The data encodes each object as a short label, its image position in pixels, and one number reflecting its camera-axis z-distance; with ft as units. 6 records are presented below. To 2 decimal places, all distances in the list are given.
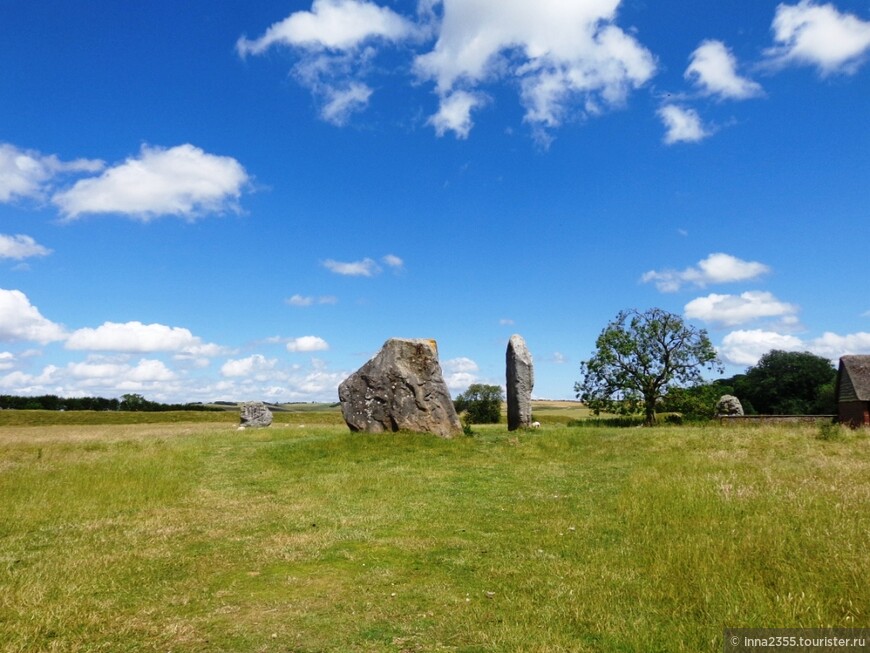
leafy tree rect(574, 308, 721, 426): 143.33
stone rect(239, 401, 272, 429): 143.33
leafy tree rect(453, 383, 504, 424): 230.68
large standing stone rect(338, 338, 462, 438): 78.59
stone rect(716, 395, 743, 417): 160.76
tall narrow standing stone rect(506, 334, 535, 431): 92.12
